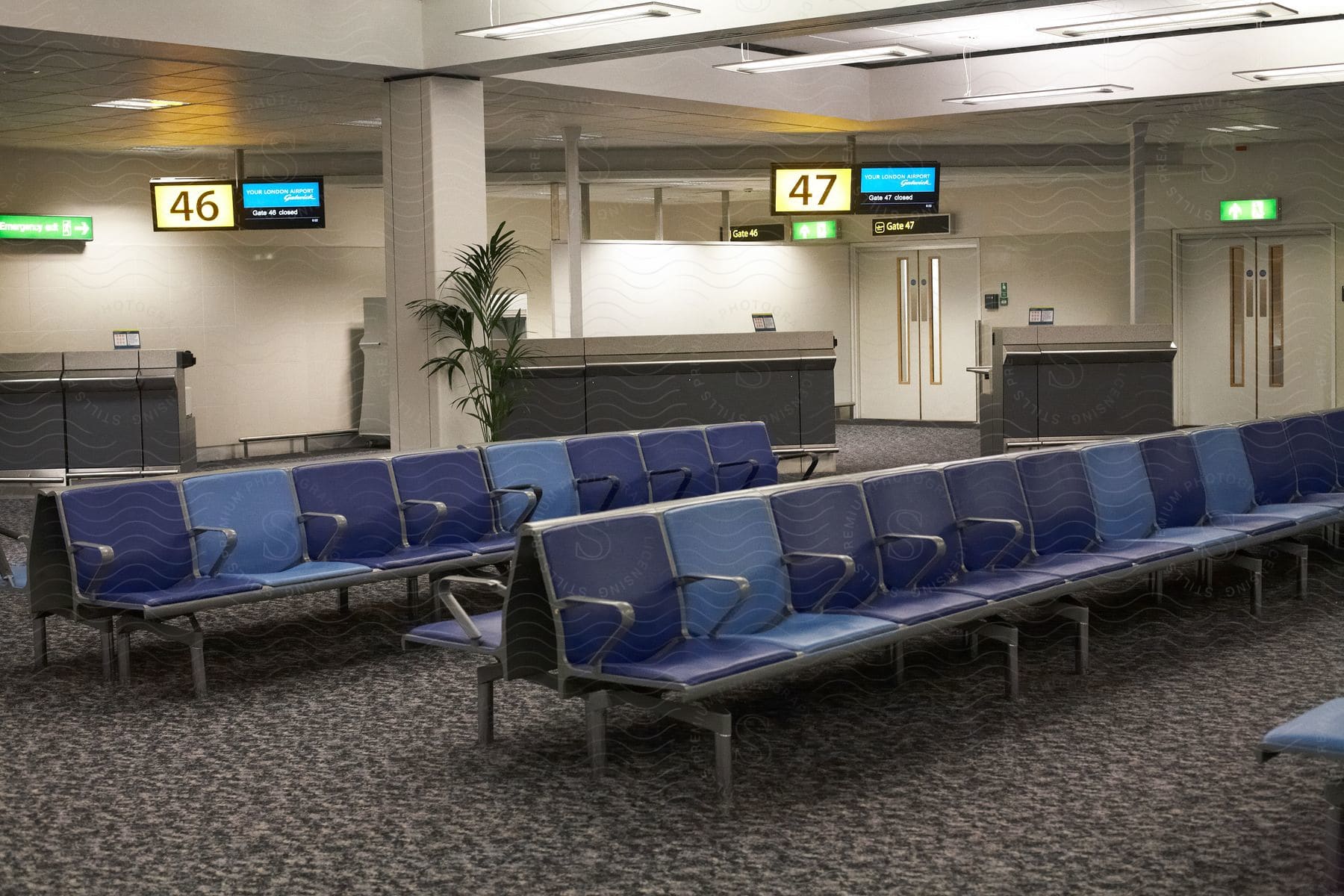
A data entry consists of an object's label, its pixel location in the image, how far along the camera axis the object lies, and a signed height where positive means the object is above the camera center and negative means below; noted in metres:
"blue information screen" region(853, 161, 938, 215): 13.37 +1.70
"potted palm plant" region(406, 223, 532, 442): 9.52 +0.32
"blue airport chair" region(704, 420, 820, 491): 7.93 -0.49
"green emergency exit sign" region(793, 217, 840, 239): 17.50 +1.74
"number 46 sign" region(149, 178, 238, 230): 13.16 +1.68
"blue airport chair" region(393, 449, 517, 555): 6.40 -0.58
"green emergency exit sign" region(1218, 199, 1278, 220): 14.80 +1.57
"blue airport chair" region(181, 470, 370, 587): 5.66 -0.60
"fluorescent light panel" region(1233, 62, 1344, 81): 9.88 +2.04
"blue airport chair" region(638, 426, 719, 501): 7.55 -0.50
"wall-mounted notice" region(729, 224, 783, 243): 18.20 +1.78
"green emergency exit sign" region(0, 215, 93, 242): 12.98 +1.50
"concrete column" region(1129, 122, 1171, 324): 12.95 +1.33
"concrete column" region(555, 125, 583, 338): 12.30 +1.28
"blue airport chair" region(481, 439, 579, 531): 6.77 -0.51
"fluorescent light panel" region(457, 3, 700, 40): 7.60 +1.97
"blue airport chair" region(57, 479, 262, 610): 5.32 -0.63
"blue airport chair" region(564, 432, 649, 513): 7.17 -0.51
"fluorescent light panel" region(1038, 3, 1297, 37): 7.66 +1.96
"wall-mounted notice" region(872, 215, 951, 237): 16.27 +1.65
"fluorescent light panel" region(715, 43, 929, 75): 8.66 +2.05
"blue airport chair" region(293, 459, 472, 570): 6.02 -0.60
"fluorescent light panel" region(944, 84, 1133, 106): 11.00 +2.17
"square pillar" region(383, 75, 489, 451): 9.57 +1.14
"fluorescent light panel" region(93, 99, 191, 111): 10.88 +2.18
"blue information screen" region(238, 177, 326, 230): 13.07 +1.66
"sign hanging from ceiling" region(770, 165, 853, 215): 13.40 +1.73
